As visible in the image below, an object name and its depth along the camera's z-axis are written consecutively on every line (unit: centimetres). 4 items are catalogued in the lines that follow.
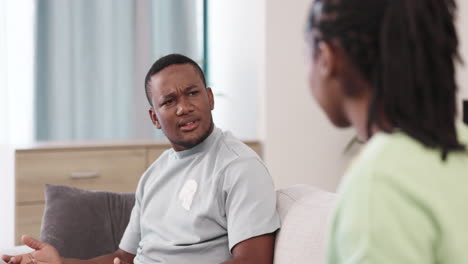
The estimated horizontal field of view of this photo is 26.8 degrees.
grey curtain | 387
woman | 120
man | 209
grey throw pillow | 259
